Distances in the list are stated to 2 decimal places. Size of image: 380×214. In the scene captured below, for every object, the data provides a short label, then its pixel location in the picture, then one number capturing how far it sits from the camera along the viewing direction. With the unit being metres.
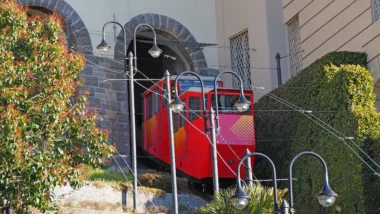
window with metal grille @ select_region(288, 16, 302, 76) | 32.25
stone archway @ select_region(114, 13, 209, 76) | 35.30
